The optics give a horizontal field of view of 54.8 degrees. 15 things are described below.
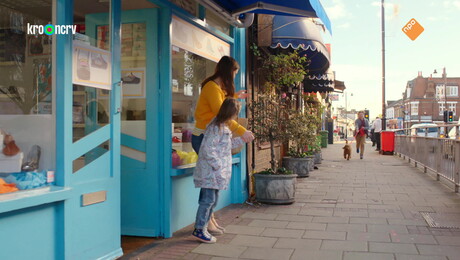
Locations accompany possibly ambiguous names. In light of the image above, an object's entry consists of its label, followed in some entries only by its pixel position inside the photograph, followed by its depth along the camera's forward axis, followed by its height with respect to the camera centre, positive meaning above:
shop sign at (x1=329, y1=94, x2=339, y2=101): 30.62 +2.78
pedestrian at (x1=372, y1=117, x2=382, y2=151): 21.54 +0.33
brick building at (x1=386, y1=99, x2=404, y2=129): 76.41 +6.08
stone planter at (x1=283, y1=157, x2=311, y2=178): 10.64 -0.73
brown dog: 16.48 -0.61
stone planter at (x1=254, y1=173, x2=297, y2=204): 6.82 -0.82
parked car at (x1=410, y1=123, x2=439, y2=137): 14.97 +0.13
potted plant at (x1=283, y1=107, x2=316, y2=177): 7.57 -0.08
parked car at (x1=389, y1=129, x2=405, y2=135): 20.42 +0.13
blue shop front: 3.33 +0.08
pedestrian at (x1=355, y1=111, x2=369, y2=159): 16.52 +0.22
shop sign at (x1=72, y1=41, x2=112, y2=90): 3.62 +0.58
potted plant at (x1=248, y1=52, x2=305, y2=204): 6.86 +0.11
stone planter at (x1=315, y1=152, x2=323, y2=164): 14.40 -0.75
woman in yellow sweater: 4.70 +0.38
